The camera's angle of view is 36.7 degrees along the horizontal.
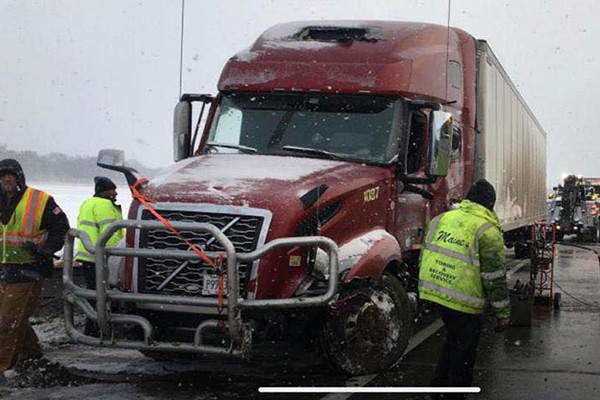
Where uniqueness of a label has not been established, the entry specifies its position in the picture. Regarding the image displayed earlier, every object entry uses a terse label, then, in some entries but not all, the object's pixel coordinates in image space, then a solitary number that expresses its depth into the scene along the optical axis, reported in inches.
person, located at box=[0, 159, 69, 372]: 308.3
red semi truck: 267.0
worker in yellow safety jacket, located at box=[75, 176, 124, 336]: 400.8
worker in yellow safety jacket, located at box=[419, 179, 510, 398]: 248.2
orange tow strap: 260.1
